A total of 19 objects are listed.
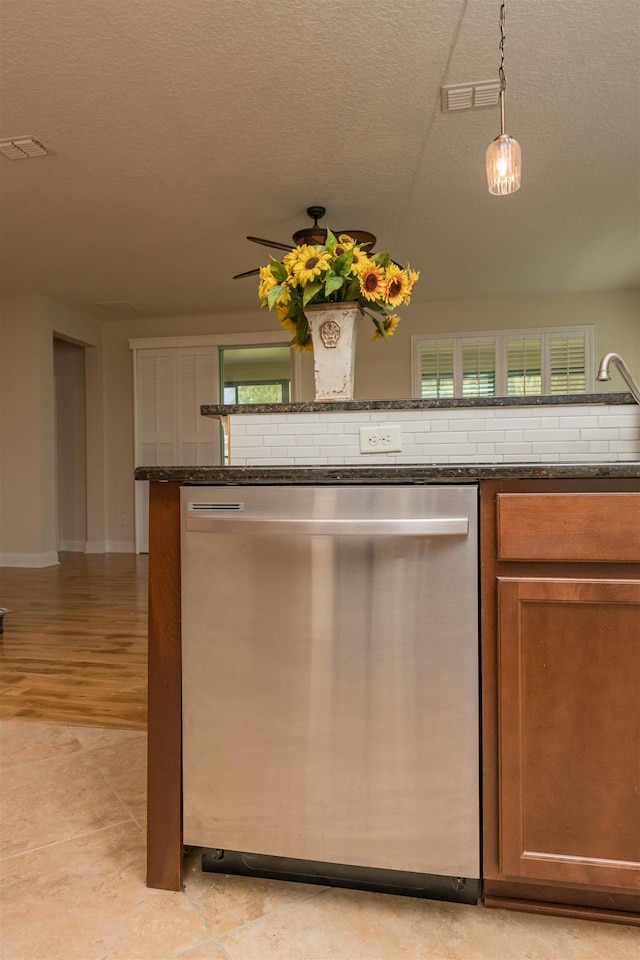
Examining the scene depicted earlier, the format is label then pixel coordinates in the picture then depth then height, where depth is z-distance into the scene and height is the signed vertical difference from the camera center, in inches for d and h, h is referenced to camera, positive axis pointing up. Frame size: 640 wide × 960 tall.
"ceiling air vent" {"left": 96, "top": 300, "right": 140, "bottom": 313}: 263.3 +70.5
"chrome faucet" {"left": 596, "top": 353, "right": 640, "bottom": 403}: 56.4 +8.5
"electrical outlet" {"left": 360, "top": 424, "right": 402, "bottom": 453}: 65.7 +2.4
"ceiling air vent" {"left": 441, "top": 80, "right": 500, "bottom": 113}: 117.5 +73.8
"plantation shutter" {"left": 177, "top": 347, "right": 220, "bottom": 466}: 279.6 +28.8
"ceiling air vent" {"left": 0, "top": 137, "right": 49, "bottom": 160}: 134.6 +72.8
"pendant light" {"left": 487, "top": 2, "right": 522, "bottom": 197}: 69.3 +34.8
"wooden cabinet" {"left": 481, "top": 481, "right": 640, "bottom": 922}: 42.9 -16.5
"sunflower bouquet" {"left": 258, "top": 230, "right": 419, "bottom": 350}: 63.4 +19.8
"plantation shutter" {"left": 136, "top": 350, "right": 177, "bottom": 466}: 281.9 +26.0
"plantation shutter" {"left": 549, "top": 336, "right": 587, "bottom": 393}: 258.7 +41.7
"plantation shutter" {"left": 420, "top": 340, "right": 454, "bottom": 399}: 268.8 +41.1
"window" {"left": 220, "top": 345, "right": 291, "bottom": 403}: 387.2 +57.6
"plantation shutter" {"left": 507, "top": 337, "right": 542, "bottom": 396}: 261.9 +41.5
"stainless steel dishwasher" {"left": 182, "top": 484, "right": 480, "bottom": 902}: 45.1 -17.1
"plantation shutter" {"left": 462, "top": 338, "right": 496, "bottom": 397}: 266.4 +41.3
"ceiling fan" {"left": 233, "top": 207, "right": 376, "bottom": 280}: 164.9 +64.9
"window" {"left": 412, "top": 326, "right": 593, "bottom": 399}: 259.1 +42.7
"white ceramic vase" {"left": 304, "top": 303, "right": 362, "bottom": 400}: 66.4 +13.0
